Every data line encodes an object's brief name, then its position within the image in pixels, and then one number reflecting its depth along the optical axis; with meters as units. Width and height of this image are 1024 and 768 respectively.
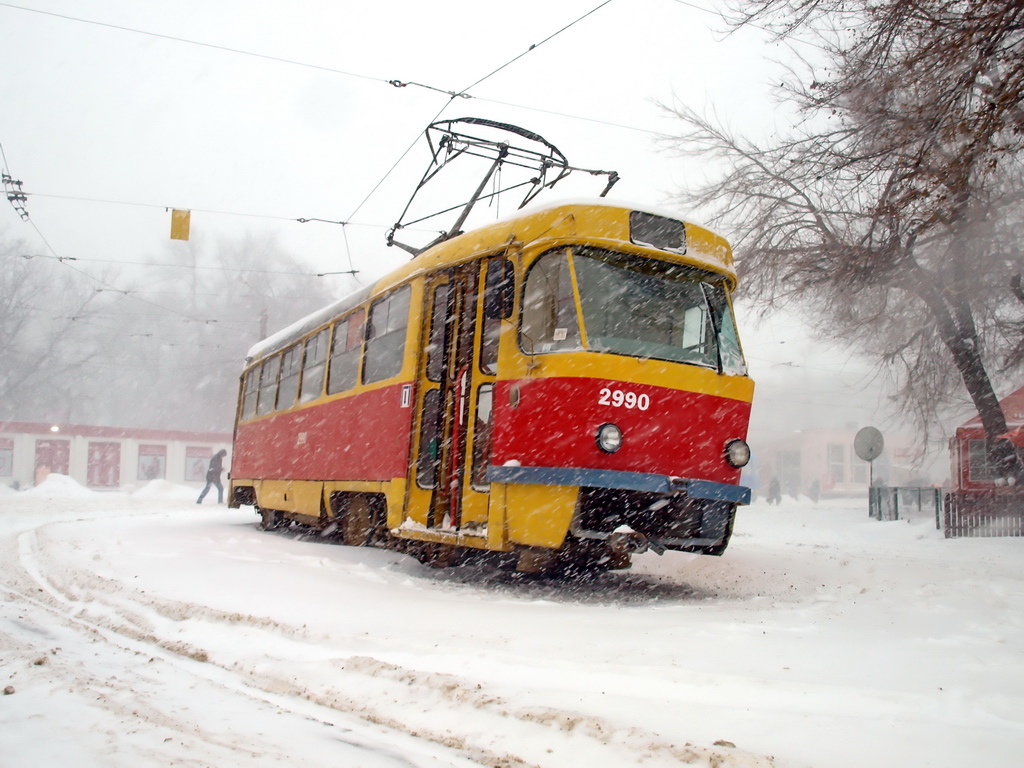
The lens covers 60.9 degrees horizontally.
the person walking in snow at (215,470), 25.83
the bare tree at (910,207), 8.09
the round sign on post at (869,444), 19.12
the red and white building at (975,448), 25.89
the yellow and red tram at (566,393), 6.77
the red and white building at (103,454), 38.03
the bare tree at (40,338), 49.84
